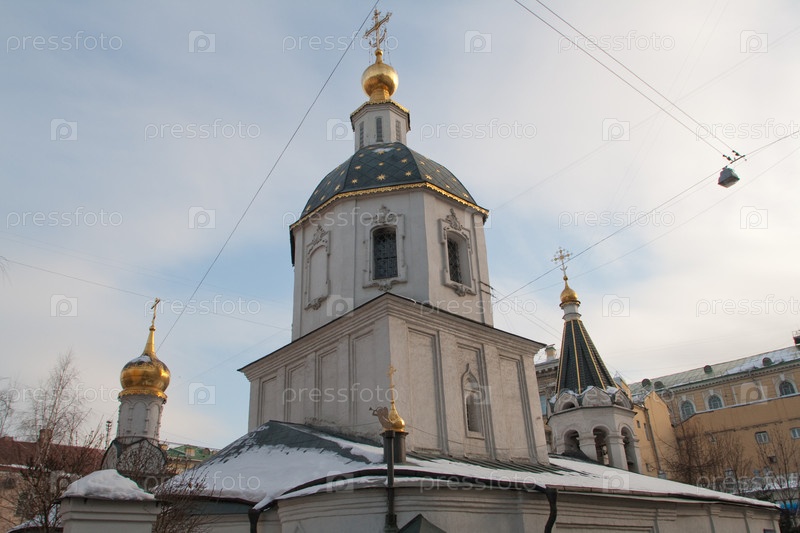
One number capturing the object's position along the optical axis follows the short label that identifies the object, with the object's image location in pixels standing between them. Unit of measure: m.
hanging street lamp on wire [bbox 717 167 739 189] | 11.02
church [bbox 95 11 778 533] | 10.41
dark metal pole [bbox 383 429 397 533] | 9.61
